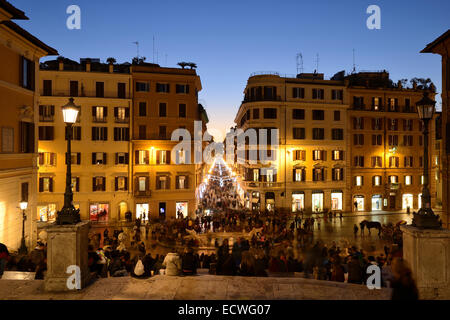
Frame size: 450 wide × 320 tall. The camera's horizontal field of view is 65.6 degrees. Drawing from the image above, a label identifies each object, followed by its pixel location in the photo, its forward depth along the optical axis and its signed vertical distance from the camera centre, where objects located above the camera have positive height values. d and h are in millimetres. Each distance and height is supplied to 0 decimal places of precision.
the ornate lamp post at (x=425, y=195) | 7152 -603
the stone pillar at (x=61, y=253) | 7270 -1749
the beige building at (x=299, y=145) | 38281 +2611
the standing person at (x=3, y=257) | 9583 -2519
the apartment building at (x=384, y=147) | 40688 +2435
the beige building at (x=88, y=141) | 32000 +2662
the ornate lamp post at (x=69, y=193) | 7367 -509
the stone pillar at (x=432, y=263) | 6996 -1927
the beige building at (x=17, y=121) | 15562 +2379
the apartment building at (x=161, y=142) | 33938 +2630
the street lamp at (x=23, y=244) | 15384 -3277
